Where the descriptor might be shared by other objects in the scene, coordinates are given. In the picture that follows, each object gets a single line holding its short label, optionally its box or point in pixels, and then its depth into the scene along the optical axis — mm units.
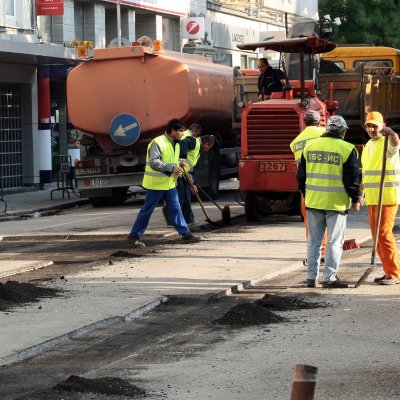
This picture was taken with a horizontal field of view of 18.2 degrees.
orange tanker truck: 25266
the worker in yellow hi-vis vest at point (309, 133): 15683
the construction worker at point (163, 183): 16922
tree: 52250
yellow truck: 28484
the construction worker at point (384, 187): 12812
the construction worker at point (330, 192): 12594
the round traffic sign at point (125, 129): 25359
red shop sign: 31844
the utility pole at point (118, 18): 29678
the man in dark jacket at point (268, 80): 21781
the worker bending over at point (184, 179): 19906
